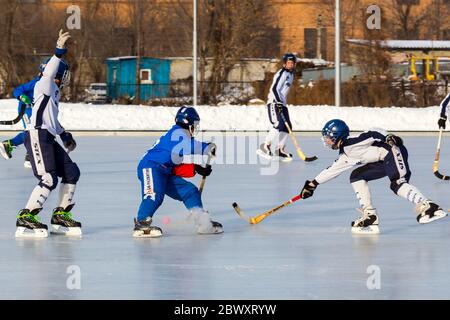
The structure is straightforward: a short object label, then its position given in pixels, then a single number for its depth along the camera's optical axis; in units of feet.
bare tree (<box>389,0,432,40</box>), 148.97
